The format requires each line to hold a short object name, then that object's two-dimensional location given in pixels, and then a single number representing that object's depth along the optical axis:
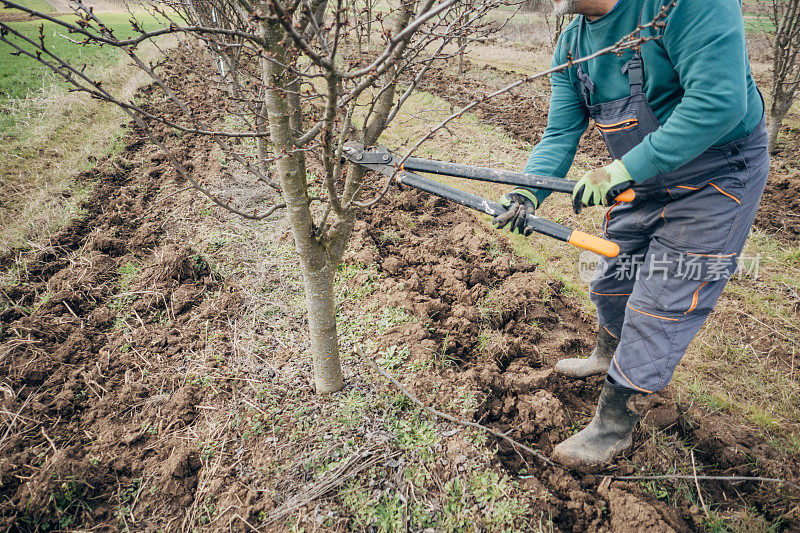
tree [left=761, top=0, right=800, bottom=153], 5.13
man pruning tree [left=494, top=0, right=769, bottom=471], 1.59
